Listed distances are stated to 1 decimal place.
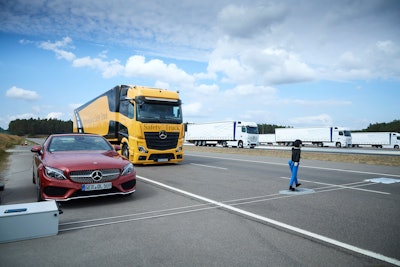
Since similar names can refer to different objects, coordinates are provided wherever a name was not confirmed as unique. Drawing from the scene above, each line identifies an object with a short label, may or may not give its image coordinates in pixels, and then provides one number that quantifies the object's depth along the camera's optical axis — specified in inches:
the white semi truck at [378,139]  1977.1
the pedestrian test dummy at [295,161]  297.4
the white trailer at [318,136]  1827.0
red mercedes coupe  221.1
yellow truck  483.5
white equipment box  152.6
